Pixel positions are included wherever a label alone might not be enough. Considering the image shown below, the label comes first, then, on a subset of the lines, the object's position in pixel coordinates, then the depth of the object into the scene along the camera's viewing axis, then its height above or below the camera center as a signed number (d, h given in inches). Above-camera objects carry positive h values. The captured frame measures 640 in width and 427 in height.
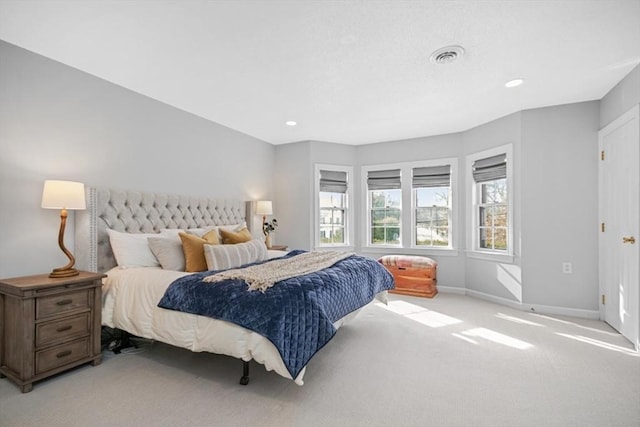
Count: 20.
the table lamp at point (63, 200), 96.1 +4.8
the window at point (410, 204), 207.5 +8.3
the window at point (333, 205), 222.4 +8.2
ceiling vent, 100.2 +54.4
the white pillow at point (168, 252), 116.4 -14.0
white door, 115.8 -3.0
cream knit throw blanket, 89.8 -18.5
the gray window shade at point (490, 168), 174.6 +28.4
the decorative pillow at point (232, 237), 144.4 -10.0
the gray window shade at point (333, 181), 222.7 +25.4
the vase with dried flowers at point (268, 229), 200.4 -8.8
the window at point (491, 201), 171.9 +8.9
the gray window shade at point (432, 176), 205.5 +27.0
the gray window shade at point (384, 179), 220.4 +26.6
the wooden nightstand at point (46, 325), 85.4 -32.5
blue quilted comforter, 77.5 -24.9
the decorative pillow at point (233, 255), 115.6 -15.6
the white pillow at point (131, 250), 116.3 -13.2
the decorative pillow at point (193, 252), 115.6 -13.8
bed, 82.0 -21.7
